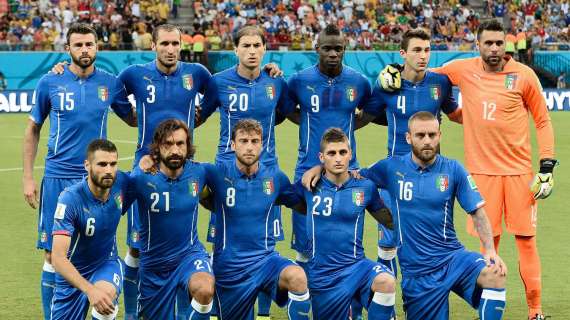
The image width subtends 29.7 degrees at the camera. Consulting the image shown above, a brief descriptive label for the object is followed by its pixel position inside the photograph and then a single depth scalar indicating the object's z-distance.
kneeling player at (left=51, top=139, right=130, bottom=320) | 7.08
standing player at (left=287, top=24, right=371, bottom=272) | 8.75
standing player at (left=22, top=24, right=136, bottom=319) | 8.48
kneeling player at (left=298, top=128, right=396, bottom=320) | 7.48
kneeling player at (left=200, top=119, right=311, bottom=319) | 7.55
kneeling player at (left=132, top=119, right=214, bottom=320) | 7.53
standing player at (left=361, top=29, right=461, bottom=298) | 8.60
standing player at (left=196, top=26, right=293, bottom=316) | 8.71
